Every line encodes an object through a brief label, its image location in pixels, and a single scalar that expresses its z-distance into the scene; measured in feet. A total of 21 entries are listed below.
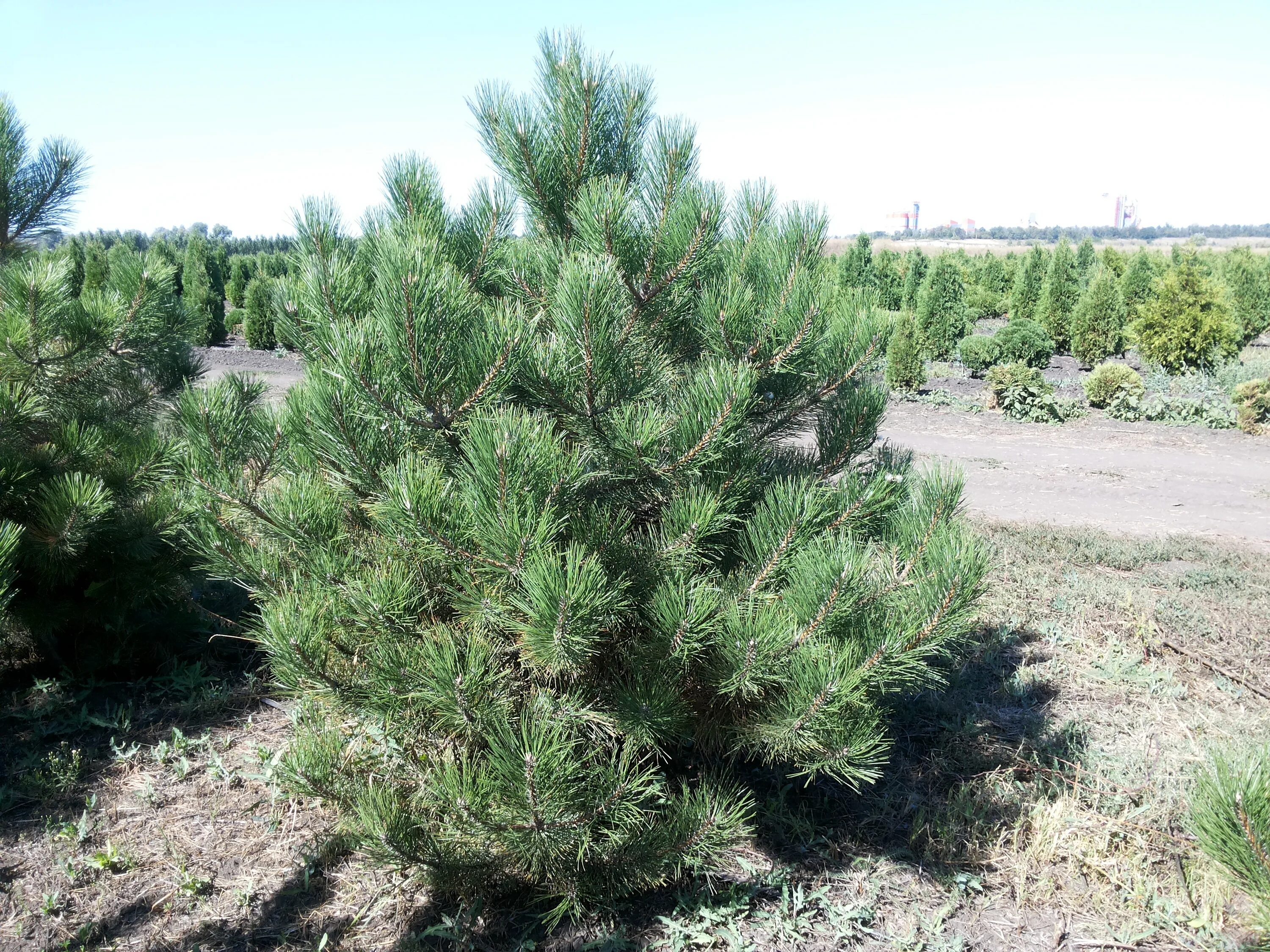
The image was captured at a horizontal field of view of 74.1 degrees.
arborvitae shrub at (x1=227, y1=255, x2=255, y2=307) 77.41
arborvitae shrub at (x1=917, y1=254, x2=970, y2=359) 52.90
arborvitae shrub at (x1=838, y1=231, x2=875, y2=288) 62.69
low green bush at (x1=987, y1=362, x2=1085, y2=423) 37.22
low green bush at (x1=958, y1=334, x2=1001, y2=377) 48.19
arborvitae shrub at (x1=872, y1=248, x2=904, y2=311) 68.64
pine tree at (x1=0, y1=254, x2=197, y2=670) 10.85
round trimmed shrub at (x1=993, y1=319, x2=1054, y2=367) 47.06
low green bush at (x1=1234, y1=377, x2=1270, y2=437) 33.99
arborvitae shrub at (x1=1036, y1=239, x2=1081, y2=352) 56.80
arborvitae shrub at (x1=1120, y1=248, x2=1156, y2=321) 59.41
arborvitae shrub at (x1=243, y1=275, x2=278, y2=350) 63.87
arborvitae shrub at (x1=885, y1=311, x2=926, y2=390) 43.06
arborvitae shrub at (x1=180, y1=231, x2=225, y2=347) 64.28
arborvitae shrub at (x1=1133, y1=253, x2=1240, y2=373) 44.29
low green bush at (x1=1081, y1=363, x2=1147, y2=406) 37.65
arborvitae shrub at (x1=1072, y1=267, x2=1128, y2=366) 50.21
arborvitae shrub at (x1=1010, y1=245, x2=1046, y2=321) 63.36
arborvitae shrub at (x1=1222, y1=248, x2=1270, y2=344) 64.03
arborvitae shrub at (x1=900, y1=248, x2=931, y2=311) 62.64
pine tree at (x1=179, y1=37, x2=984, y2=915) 7.14
